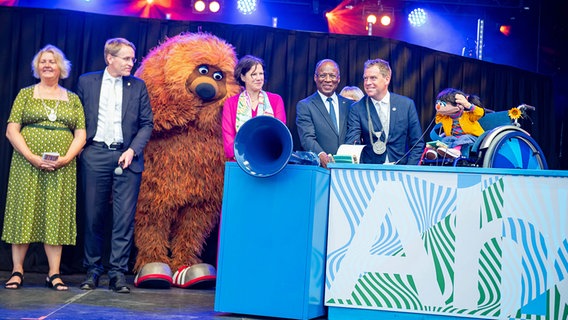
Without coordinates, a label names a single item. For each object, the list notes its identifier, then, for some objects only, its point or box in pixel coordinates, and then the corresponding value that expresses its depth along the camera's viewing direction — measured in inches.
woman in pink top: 201.9
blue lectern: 154.6
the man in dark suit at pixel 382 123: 197.6
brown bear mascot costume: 211.6
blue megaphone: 154.7
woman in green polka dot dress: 193.3
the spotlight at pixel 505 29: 428.5
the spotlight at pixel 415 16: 450.3
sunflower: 173.8
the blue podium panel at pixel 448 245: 149.6
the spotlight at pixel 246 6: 439.7
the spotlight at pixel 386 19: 443.2
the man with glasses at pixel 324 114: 207.8
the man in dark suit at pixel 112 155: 196.4
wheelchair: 162.7
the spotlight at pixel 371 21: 444.8
